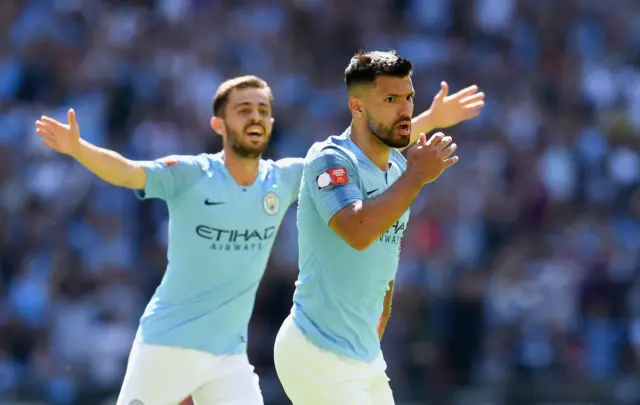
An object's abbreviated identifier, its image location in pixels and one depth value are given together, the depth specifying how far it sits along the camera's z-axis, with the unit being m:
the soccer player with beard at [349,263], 12.23
